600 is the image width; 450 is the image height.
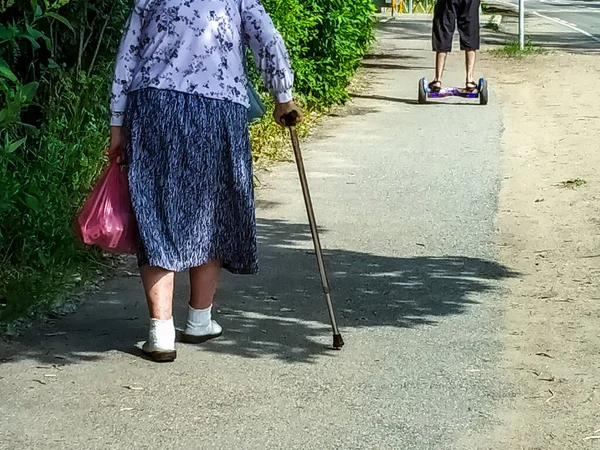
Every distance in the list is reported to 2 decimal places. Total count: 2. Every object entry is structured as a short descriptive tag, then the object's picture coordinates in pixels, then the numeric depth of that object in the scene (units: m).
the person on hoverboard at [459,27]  11.87
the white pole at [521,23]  18.73
